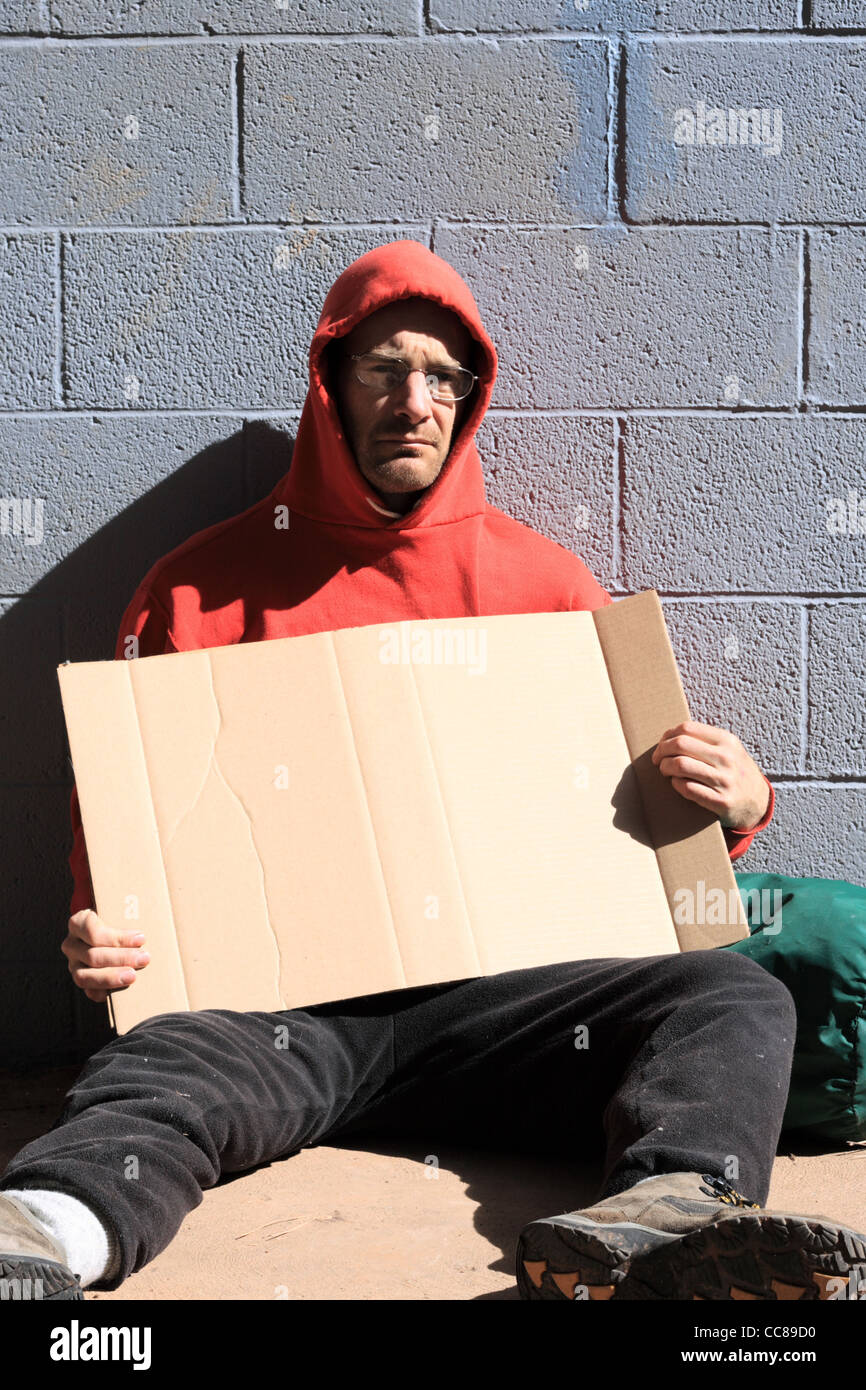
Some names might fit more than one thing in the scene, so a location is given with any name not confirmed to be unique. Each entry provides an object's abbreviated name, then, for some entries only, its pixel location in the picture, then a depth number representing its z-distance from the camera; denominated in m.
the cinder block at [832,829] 2.57
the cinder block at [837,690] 2.55
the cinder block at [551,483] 2.54
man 1.34
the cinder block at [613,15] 2.47
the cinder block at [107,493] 2.51
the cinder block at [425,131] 2.48
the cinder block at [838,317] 2.52
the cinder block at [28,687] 2.52
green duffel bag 1.96
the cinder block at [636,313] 2.52
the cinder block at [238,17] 2.46
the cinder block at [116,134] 2.47
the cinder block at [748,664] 2.55
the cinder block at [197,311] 2.49
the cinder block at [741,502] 2.54
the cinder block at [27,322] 2.49
